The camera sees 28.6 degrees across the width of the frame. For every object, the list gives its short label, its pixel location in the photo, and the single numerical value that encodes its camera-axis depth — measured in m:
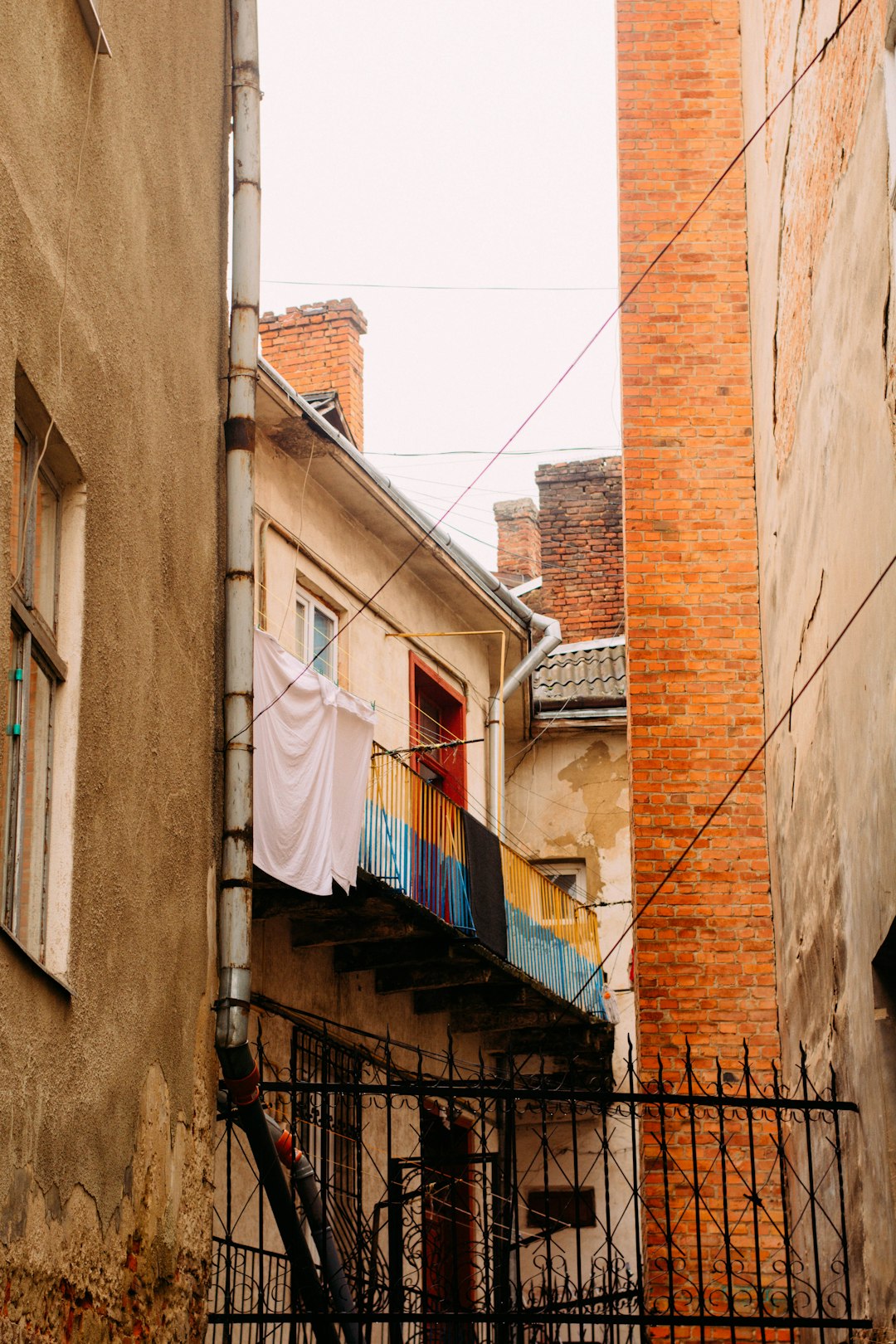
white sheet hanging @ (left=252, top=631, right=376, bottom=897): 11.10
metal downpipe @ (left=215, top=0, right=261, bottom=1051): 7.55
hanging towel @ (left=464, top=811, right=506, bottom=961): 14.94
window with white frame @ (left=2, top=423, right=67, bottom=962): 5.35
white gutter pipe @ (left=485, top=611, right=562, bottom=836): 18.25
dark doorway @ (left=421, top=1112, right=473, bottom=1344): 14.28
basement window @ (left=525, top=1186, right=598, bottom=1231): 18.52
